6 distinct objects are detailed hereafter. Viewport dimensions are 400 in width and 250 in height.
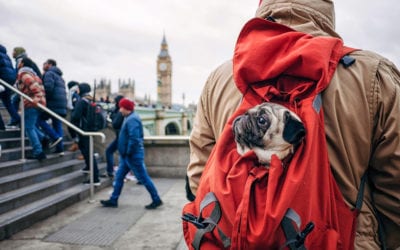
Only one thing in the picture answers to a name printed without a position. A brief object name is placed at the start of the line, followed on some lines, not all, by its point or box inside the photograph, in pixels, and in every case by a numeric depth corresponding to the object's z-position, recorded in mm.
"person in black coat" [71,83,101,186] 6445
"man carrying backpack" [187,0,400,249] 1193
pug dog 1098
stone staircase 4320
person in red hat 5207
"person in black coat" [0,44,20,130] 6859
